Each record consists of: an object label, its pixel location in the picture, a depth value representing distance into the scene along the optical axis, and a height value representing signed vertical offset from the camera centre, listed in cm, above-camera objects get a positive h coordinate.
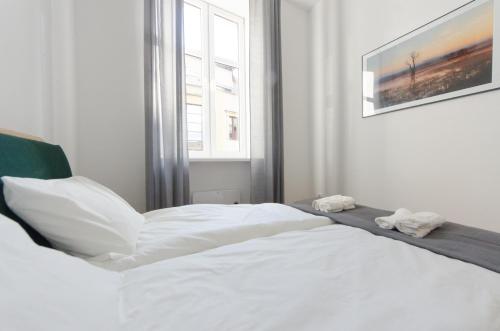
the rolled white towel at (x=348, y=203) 128 -27
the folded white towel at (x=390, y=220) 93 -28
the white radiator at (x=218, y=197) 227 -42
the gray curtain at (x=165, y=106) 186 +47
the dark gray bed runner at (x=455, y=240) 64 -30
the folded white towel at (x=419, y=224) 86 -27
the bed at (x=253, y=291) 35 -30
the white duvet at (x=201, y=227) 71 -30
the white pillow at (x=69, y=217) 63 -18
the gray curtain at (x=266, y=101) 238 +64
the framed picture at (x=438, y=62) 146 +76
